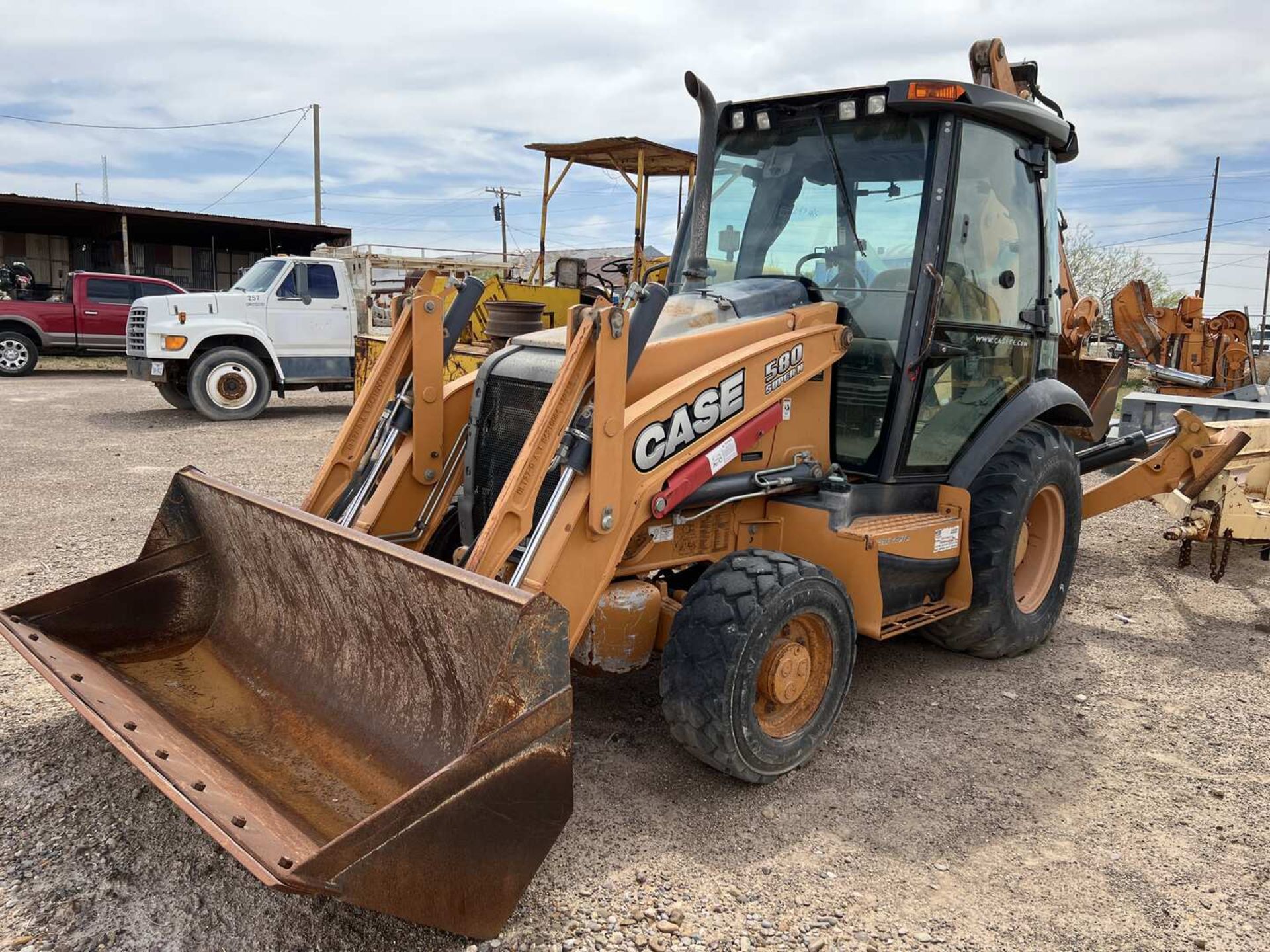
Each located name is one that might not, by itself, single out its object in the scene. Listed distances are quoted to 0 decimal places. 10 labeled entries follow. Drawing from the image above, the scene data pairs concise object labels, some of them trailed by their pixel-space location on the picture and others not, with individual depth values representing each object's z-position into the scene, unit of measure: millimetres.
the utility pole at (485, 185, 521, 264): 36875
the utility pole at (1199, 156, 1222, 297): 33469
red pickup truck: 17656
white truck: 12453
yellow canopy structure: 12023
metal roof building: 24906
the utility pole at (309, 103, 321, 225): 31125
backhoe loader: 2635
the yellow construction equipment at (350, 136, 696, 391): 11484
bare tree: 39906
